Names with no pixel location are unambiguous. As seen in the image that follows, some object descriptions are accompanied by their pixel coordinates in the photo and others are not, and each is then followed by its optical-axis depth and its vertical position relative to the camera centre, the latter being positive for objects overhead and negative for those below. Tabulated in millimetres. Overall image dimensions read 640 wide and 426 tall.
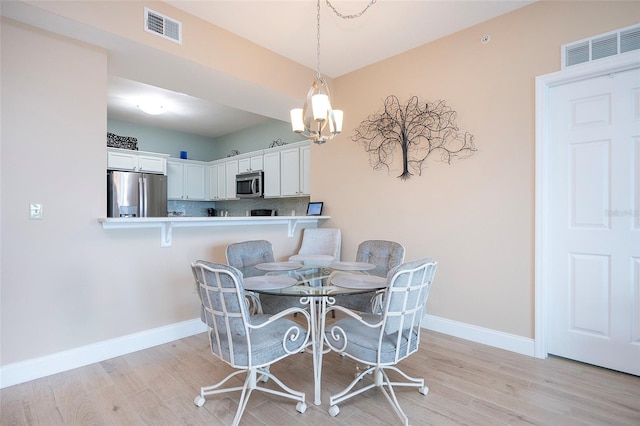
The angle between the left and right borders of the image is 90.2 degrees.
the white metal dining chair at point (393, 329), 1665 -706
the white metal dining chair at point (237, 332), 1611 -702
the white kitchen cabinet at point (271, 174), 5324 +626
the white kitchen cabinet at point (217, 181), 6428 +613
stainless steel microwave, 5547 +467
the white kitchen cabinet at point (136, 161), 5273 +867
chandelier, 2160 +674
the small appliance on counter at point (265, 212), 5656 -29
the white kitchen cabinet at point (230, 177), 6156 +649
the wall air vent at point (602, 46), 2238 +1197
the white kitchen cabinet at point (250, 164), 5652 +857
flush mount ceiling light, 4766 +1594
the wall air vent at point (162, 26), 2525 +1511
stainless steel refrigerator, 4133 +224
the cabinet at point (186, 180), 6230 +628
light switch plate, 2254 +4
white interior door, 2295 -90
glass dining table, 1810 -454
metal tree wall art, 3084 +793
